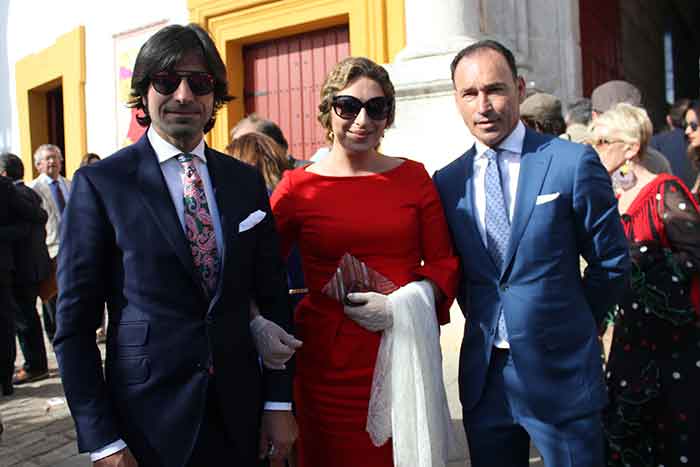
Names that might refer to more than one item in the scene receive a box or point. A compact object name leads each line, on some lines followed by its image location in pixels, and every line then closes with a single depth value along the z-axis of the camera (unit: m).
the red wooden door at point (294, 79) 7.79
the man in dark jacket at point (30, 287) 5.64
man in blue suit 2.12
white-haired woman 2.88
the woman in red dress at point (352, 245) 2.29
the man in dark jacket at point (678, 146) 5.07
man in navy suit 1.77
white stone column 5.51
